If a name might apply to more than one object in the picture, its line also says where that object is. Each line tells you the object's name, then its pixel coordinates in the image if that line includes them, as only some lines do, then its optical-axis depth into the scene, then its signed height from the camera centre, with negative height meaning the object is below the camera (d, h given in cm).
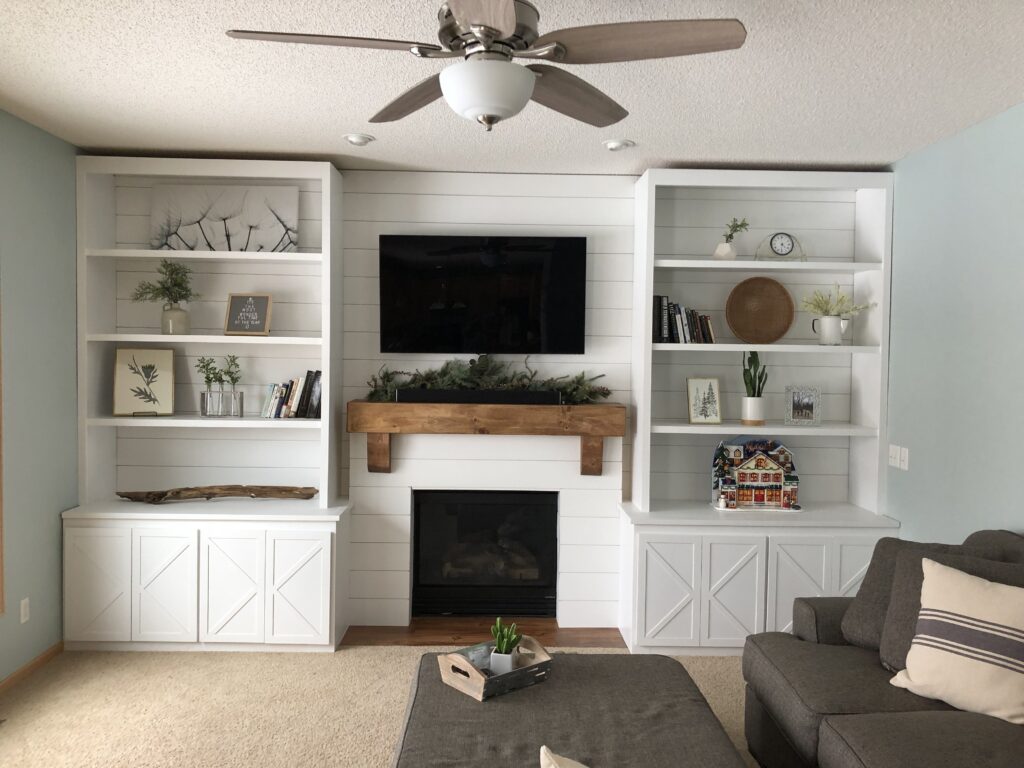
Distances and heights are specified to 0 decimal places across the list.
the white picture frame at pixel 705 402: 421 -17
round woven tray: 426 +34
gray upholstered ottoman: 212 -105
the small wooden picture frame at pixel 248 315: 411 +27
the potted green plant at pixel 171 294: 404 +37
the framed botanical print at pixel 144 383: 412 -9
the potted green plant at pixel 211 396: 408 -16
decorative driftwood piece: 408 -68
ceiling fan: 169 +74
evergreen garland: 418 -7
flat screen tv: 419 +42
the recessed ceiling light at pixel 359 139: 356 +105
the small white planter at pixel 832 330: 408 +22
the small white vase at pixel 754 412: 410 -21
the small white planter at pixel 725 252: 407 +62
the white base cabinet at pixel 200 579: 385 -106
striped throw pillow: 229 -84
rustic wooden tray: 248 -100
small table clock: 429 +67
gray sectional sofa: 209 -100
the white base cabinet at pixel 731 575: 388 -101
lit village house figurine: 415 -59
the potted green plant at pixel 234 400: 414 -18
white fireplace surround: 425 -76
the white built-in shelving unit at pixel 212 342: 399 +12
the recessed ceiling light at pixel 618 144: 361 +106
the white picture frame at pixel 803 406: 418 -18
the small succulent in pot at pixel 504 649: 258 -95
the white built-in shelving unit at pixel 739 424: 388 -26
